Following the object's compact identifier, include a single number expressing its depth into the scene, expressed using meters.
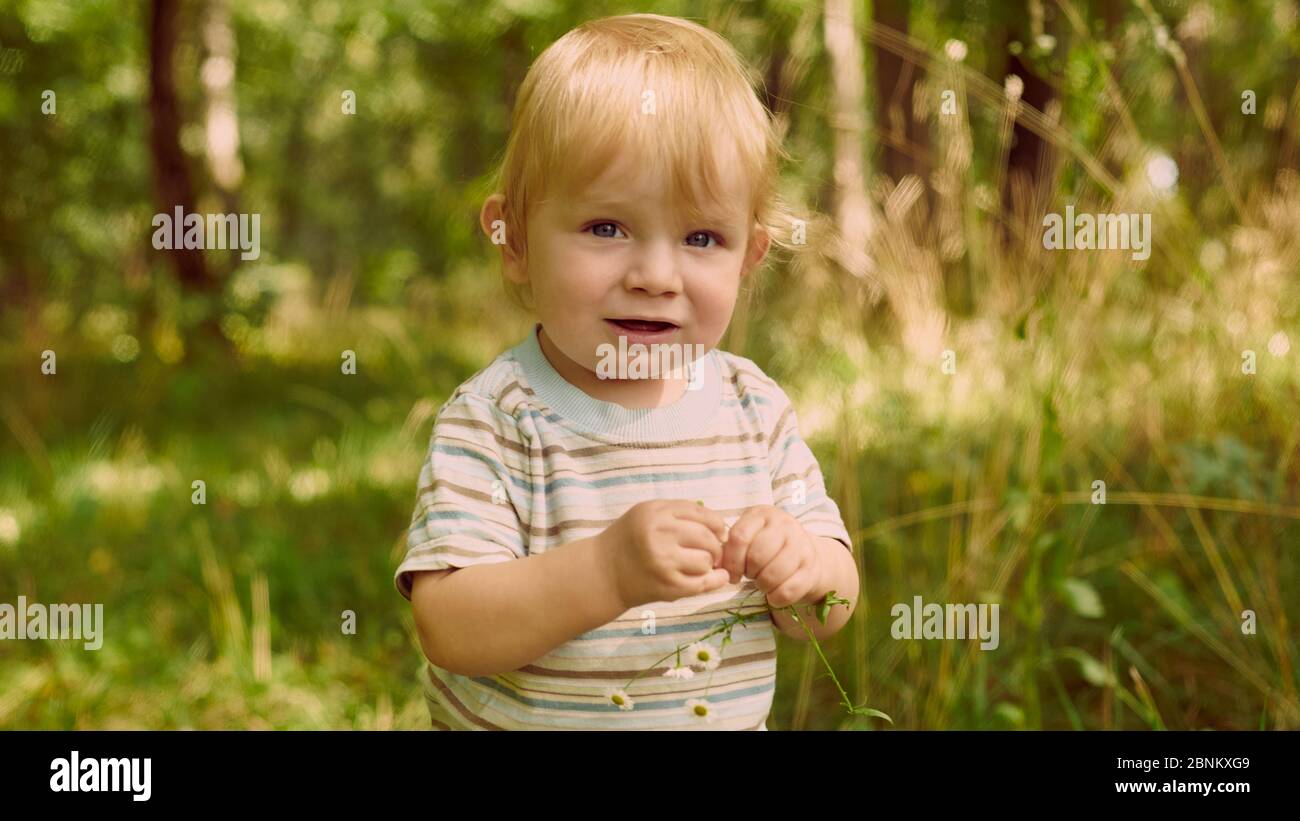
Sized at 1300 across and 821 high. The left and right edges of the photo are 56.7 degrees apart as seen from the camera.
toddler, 1.27
